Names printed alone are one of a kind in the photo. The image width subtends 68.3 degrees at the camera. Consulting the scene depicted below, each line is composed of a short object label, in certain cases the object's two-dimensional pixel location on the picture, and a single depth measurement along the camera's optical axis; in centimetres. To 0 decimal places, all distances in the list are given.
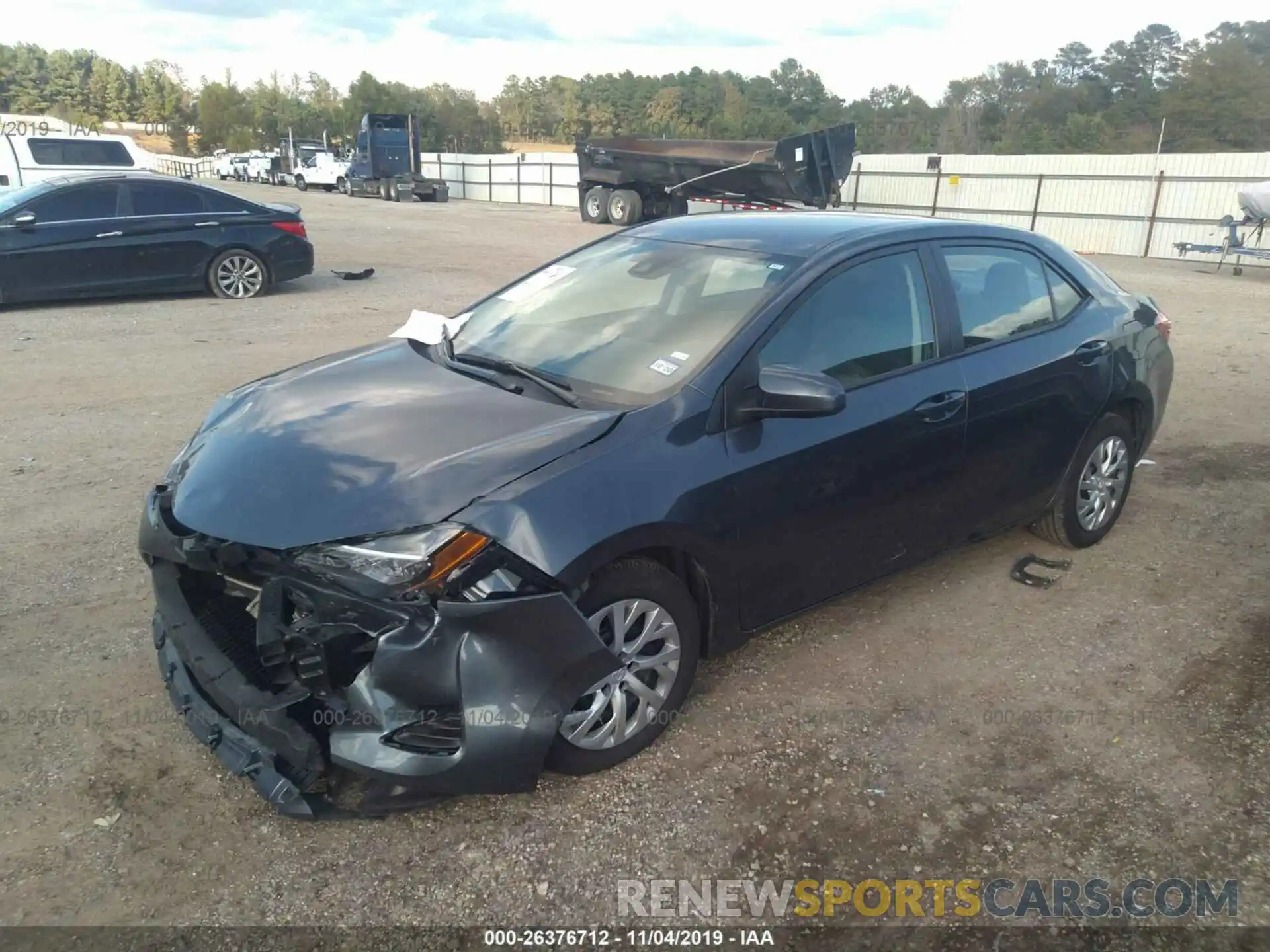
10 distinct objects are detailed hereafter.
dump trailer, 2083
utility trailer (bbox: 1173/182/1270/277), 1788
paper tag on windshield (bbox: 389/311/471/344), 400
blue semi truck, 3609
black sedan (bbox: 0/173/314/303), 1012
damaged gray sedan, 258
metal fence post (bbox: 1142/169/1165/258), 2262
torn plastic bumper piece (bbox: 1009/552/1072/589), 446
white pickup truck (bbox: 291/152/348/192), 3944
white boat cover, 1802
